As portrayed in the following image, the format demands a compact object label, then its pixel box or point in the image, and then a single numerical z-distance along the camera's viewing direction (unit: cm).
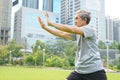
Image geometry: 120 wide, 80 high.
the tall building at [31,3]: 12825
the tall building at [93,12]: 11300
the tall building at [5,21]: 9119
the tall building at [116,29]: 12875
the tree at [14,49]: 6166
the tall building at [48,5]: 12686
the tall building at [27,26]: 9806
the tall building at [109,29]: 12731
